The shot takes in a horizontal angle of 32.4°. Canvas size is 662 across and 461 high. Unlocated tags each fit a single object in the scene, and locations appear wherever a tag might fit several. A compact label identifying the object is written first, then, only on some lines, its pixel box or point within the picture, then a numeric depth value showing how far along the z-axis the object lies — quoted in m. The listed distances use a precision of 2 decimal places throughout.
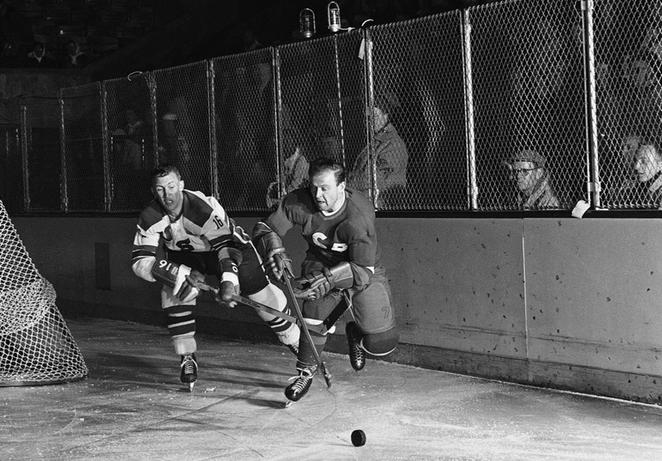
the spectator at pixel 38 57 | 19.23
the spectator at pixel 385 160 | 8.80
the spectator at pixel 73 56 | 19.61
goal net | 8.45
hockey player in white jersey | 7.75
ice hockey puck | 6.06
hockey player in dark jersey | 7.09
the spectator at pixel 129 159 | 11.88
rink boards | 6.92
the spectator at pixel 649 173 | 6.94
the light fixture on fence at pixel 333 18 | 9.65
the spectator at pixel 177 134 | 11.17
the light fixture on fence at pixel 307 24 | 10.57
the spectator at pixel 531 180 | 7.61
